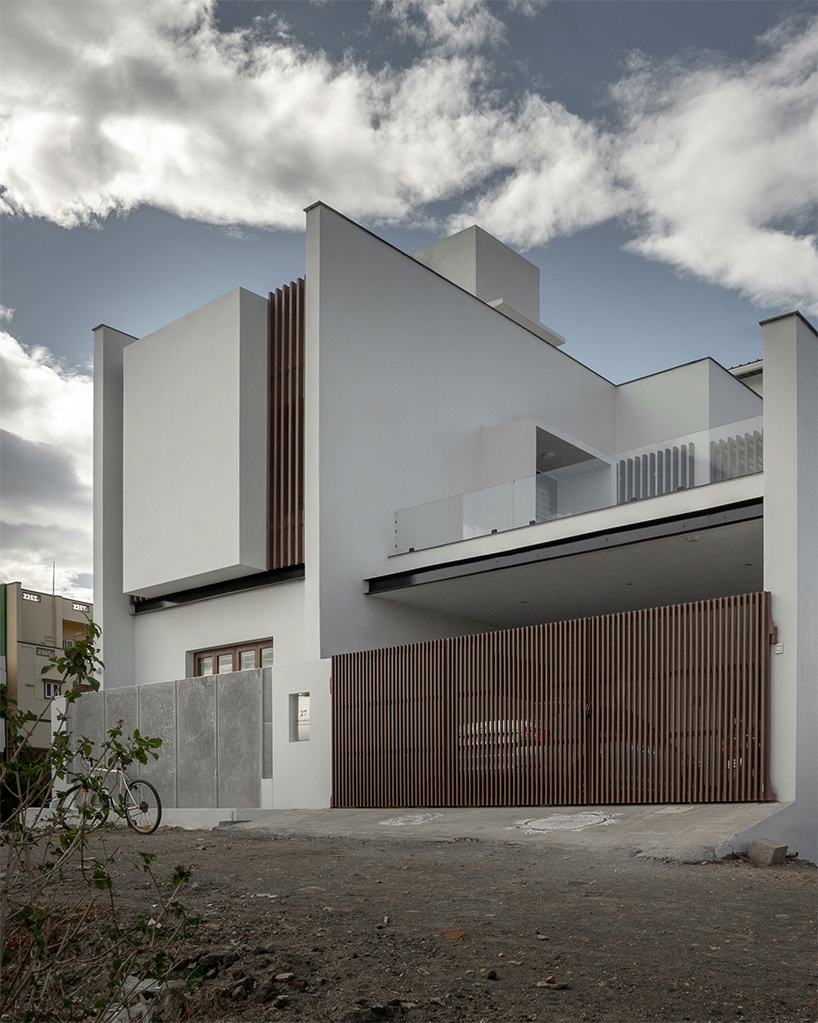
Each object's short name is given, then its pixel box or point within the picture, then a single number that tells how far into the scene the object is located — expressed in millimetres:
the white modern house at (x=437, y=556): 11711
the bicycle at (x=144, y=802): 12953
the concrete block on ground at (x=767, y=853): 8609
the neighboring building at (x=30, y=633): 34312
